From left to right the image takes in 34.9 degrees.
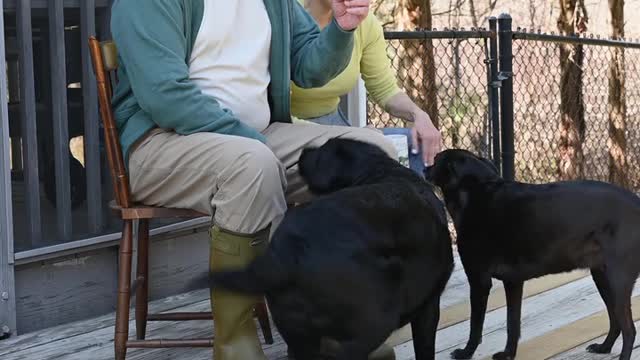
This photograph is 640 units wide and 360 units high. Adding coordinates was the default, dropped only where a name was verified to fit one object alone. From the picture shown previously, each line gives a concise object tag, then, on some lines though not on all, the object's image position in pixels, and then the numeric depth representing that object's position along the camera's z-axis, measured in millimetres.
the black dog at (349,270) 2254
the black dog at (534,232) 3051
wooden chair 2852
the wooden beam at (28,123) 3299
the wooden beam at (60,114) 3412
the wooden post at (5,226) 3203
